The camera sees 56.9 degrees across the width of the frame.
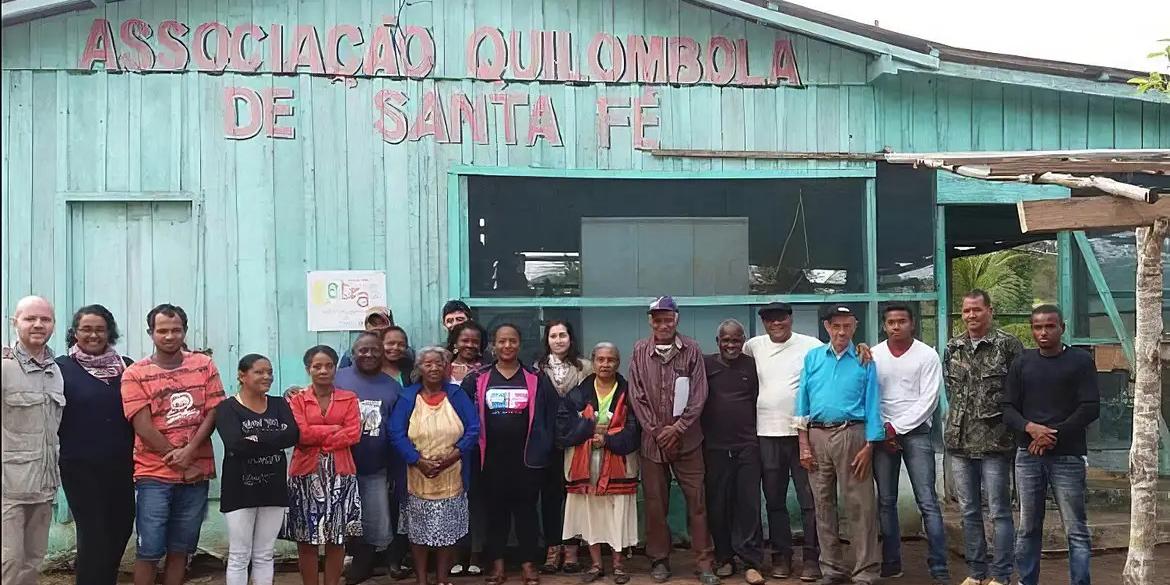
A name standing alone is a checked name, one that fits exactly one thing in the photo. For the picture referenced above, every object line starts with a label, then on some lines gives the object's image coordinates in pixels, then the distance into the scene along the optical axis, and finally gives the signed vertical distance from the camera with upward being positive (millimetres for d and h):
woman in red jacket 5949 -916
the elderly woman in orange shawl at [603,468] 6723 -1046
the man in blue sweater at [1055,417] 5688 -632
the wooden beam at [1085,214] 4816 +380
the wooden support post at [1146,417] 4871 -553
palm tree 18062 +328
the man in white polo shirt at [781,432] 6777 -832
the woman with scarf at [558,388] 6902 -560
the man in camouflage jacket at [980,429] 6035 -732
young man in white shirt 6449 -714
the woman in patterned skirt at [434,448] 6328 -859
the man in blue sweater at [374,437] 6305 -790
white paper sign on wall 7273 +34
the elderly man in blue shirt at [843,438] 6457 -836
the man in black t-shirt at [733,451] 6801 -954
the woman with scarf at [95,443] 5520 -719
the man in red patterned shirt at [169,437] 5535 -690
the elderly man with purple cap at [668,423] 6660 -757
